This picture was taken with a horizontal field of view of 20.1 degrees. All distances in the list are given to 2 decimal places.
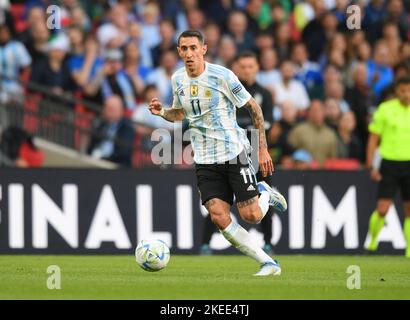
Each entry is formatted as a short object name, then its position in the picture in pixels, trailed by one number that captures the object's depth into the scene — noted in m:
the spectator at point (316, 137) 17.69
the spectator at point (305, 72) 19.02
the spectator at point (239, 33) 19.39
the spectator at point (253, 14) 19.86
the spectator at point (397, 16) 20.28
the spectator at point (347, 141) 17.84
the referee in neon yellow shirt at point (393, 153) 15.34
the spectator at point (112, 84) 18.11
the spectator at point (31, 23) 17.97
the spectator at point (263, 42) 19.00
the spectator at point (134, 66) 18.25
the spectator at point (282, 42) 19.39
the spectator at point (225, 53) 18.86
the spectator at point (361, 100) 18.42
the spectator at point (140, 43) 18.73
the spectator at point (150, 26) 19.16
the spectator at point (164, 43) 18.86
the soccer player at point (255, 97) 14.10
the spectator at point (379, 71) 19.23
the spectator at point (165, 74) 18.41
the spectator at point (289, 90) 18.55
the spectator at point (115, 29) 18.64
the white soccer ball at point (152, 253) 11.11
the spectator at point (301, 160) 17.02
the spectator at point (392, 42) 19.70
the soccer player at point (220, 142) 10.96
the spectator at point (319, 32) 19.66
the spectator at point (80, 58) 18.23
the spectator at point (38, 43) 17.95
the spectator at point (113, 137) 17.45
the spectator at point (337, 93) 18.58
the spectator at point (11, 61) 17.42
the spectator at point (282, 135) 17.39
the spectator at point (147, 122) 17.41
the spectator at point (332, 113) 18.03
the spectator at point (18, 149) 16.83
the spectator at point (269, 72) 18.69
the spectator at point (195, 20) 19.33
